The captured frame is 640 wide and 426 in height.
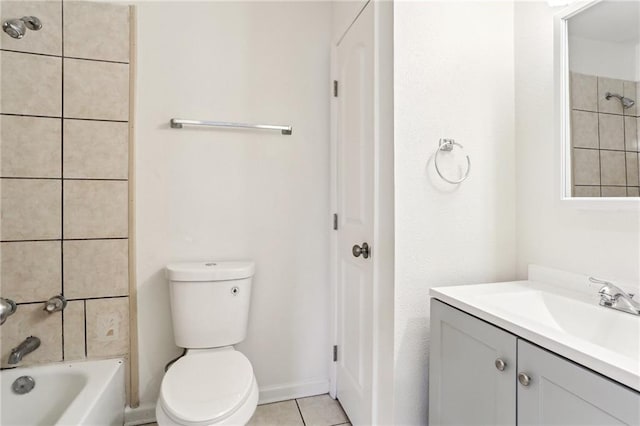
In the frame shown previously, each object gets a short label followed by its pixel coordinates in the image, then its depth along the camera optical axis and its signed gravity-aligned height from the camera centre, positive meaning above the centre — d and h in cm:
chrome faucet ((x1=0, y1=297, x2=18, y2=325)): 116 -36
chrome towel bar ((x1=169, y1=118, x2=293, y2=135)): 156 +46
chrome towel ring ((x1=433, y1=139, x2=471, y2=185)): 120 +25
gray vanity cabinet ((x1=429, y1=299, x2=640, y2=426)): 61 -40
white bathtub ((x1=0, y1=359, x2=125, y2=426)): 129 -75
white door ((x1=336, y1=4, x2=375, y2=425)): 134 -1
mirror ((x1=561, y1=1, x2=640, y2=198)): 93 +36
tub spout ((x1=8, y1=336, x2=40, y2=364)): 133 -57
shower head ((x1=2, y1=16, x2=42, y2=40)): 120 +73
